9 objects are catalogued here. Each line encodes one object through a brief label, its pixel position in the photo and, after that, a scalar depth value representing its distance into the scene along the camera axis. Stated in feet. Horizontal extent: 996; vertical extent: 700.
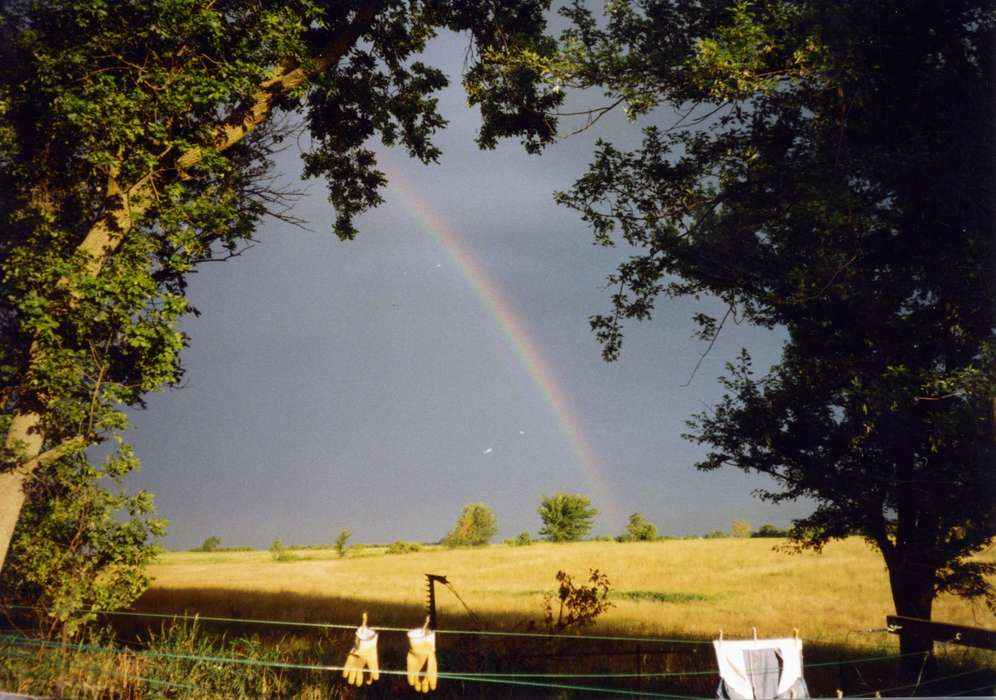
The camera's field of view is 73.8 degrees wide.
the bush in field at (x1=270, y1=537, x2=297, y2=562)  245.45
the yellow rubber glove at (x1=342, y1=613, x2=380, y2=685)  21.50
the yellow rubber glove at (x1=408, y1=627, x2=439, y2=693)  21.43
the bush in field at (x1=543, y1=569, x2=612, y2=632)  45.09
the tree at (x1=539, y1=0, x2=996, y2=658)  33.91
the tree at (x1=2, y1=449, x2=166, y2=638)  30.96
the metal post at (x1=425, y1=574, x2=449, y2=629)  37.48
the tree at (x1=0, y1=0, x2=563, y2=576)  30.86
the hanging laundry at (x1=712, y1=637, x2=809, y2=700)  24.00
